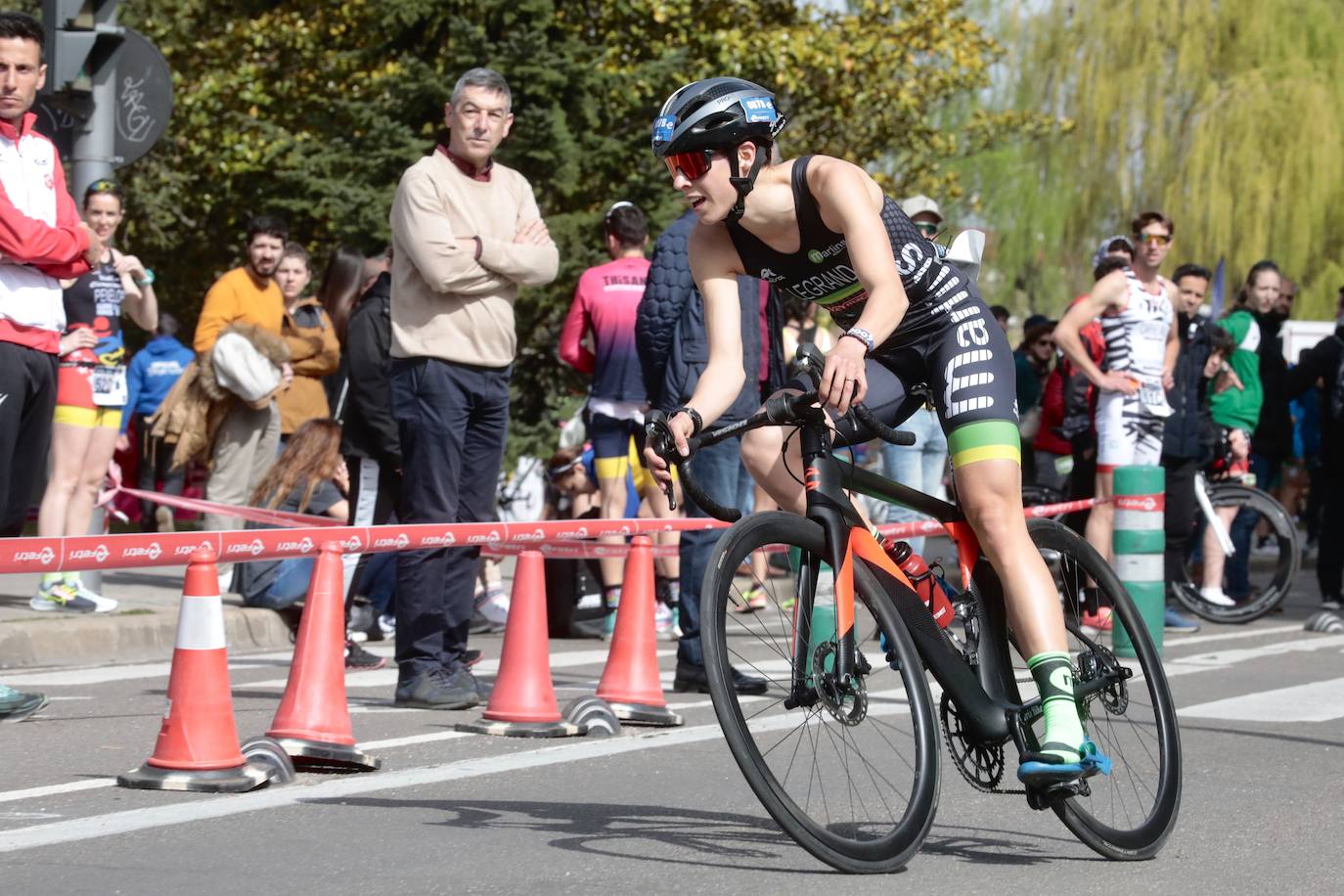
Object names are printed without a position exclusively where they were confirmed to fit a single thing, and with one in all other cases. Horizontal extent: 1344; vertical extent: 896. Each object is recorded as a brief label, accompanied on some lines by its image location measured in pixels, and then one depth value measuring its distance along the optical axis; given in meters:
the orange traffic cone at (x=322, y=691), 10.29
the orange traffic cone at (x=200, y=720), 9.55
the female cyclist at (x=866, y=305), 8.02
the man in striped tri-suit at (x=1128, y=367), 19.57
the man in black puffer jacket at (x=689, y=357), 14.09
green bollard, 16.42
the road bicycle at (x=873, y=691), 7.50
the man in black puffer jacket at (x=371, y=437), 16.08
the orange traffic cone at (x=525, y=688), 11.82
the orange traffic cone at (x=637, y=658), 12.38
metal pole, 18.16
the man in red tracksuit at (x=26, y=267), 12.20
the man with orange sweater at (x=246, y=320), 20.56
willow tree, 54.62
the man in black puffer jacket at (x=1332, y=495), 22.13
